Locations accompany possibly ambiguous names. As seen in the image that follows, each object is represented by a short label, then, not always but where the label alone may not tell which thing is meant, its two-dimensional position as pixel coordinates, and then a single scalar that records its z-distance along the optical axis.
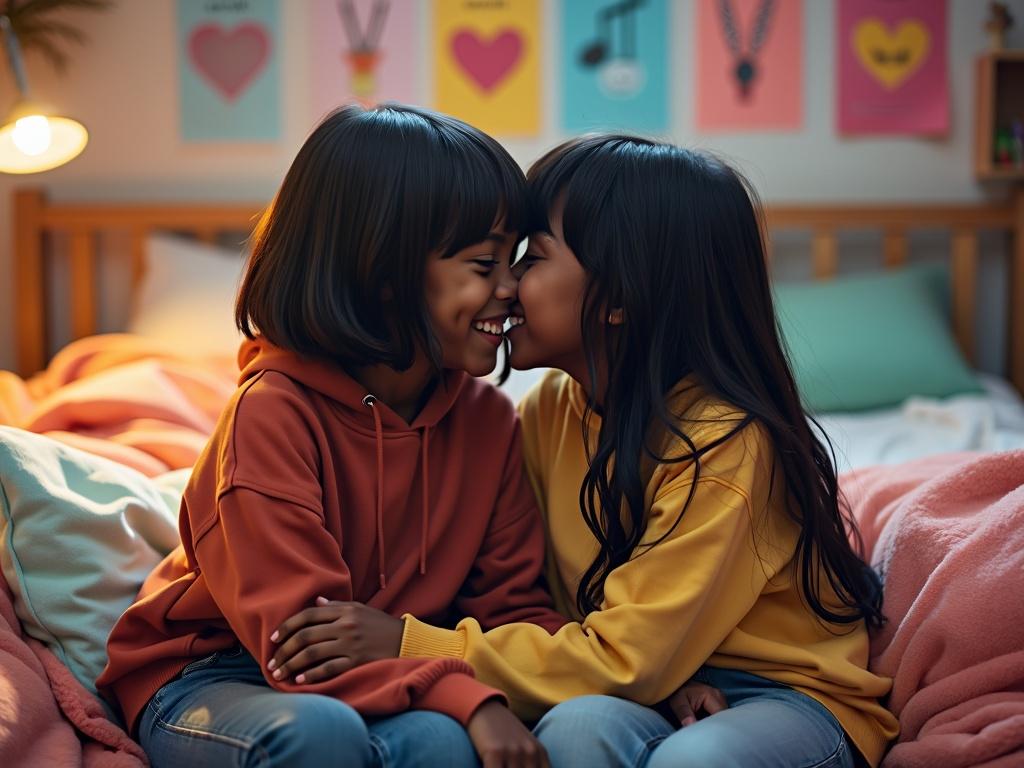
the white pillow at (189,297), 2.30
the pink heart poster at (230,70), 2.54
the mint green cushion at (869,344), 2.23
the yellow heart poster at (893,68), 2.53
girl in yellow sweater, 1.06
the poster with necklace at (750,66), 2.54
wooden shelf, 2.47
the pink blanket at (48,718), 1.03
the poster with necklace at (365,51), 2.55
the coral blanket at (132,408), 1.58
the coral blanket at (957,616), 1.05
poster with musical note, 2.54
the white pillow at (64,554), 1.19
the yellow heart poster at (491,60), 2.54
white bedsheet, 1.87
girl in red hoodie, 1.04
